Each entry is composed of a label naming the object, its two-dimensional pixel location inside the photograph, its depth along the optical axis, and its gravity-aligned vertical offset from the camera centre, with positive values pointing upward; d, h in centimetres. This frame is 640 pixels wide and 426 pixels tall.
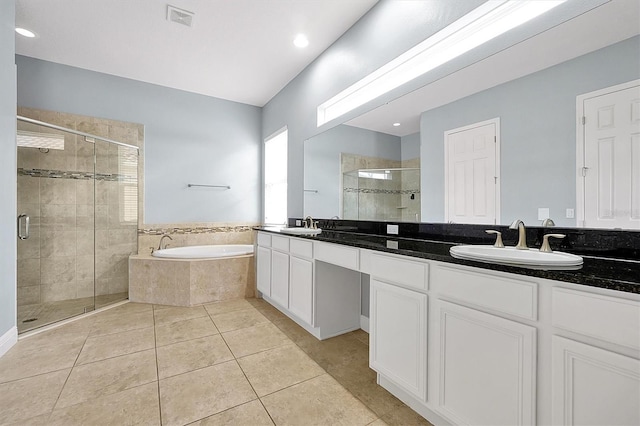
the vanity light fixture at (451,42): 141 +104
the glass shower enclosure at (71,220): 262 -9
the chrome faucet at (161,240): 365 -37
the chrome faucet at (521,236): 128 -11
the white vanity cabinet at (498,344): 77 -47
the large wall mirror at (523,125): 111 +47
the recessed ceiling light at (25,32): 261 +170
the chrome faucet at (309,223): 306 -12
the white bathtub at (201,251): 326 -51
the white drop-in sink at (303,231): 261 -18
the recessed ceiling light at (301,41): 270 +170
